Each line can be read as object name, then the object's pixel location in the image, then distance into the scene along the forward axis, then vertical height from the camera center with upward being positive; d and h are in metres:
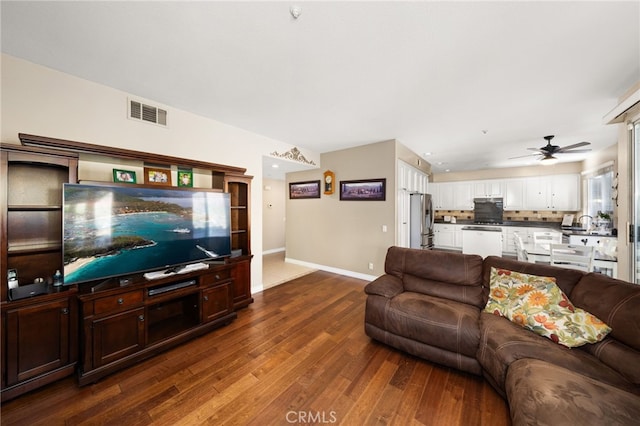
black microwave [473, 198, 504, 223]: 6.59 +0.08
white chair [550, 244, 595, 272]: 2.69 -0.53
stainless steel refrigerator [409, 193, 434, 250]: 4.73 -0.16
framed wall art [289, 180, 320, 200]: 5.10 +0.55
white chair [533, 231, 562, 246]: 3.42 -0.42
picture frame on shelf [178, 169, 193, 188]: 2.66 +0.42
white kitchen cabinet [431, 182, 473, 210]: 7.07 +0.57
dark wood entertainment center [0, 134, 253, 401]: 1.60 -0.71
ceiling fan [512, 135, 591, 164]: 3.80 +1.10
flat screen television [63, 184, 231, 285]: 1.83 -0.16
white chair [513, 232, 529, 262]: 3.25 -0.57
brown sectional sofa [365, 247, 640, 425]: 1.10 -0.92
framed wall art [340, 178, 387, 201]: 4.14 +0.45
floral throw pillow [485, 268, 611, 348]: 1.53 -0.76
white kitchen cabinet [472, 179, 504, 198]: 6.60 +0.75
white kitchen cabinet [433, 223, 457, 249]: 6.93 -0.73
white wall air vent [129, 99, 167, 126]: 2.45 +1.15
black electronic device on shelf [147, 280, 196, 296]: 2.15 -0.77
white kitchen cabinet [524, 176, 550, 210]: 6.05 +0.53
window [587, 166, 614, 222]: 4.42 +0.45
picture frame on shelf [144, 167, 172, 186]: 2.41 +0.41
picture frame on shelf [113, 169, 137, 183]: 2.22 +0.38
